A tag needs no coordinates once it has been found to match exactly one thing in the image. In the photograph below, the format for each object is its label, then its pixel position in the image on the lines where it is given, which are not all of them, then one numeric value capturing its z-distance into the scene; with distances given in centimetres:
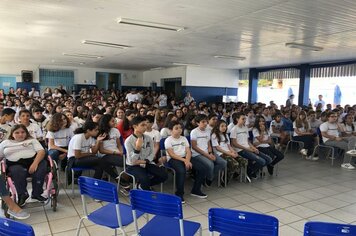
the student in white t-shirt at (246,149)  473
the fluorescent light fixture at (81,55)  1011
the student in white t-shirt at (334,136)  602
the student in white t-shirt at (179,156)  383
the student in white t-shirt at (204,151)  416
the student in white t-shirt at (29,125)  433
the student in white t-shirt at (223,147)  450
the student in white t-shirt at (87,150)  384
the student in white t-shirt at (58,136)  424
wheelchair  310
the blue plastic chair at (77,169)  383
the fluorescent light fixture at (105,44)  740
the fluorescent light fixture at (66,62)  1293
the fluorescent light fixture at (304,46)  698
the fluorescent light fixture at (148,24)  501
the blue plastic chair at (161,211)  201
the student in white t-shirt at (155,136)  430
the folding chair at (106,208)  221
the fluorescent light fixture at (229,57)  963
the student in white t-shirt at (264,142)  504
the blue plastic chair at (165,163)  395
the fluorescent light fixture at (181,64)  1272
